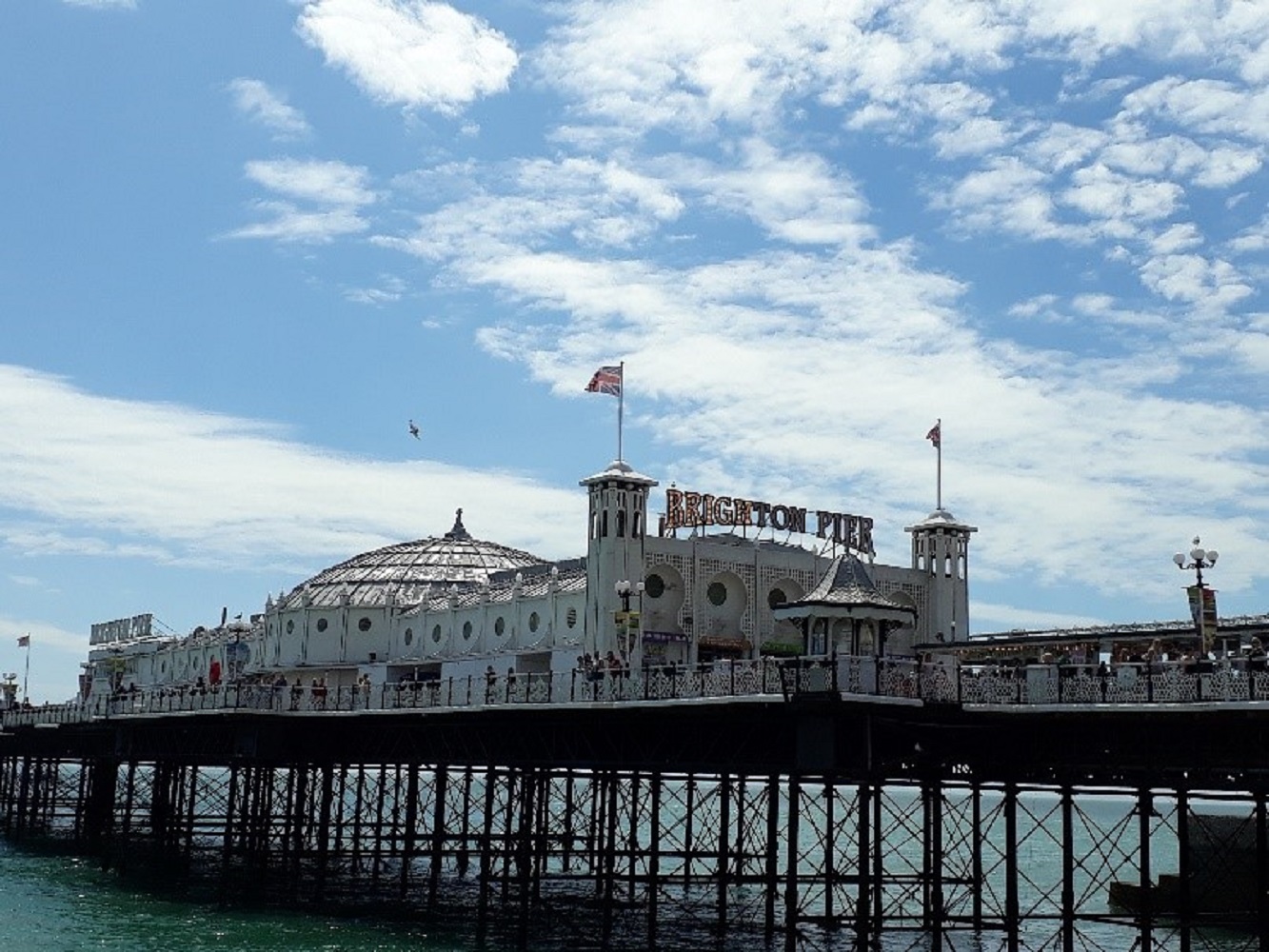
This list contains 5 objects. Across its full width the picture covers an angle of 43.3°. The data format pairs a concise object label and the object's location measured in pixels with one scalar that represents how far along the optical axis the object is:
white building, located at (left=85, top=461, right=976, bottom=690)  49.66
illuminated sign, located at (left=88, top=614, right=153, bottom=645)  130.62
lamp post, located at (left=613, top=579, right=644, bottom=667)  51.88
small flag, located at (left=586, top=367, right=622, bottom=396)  61.94
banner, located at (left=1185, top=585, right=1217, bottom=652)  37.67
